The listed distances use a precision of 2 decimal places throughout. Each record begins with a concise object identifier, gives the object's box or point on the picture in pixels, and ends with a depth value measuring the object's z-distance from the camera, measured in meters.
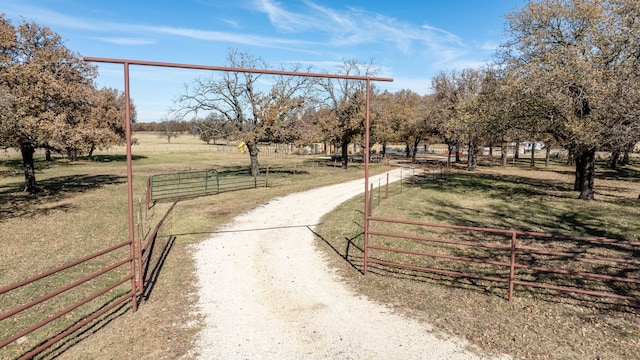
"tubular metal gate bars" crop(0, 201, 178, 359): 5.52
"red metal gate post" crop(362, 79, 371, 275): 8.71
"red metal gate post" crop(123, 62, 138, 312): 6.87
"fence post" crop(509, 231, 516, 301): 7.62
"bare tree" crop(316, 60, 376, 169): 35.97
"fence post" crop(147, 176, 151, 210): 18.54
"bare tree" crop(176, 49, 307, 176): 29.22
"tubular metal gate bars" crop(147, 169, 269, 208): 21.08
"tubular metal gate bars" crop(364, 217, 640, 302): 8.00
